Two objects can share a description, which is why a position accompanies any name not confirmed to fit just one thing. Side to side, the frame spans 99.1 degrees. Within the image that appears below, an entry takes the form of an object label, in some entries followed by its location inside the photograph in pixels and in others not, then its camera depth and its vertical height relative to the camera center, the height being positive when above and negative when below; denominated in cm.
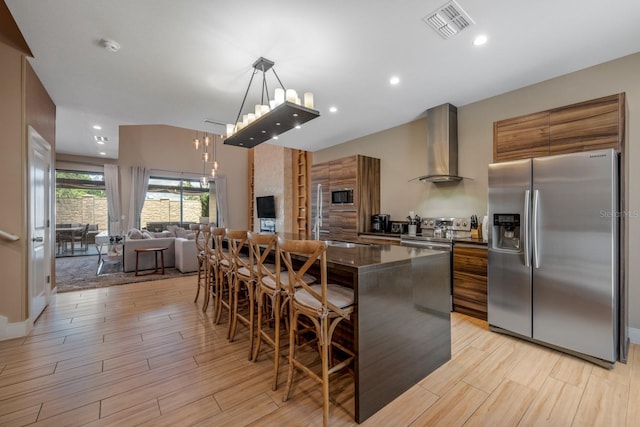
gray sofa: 573 -84
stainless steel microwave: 506 +34
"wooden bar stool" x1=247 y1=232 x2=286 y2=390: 196 -57
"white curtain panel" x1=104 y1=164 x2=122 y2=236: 823 +53
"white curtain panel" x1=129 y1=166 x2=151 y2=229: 848 +70
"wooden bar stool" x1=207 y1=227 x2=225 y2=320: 307 -57
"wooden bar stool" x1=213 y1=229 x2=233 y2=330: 306 -59
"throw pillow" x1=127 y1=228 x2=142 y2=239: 609 -46
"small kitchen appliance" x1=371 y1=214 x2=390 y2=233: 495 -17
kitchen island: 170 -73
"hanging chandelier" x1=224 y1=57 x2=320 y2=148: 262 +100
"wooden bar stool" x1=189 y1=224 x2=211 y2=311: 346 -56
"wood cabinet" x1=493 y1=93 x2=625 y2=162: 239 +82
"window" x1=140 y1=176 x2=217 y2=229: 907 +44
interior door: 298 -10
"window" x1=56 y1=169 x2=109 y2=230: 818 +51
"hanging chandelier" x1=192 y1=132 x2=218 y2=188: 972 +221
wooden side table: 554 -77
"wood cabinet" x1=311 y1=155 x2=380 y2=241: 495 +39
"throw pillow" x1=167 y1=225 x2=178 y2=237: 732 -46
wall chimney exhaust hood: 394 +104
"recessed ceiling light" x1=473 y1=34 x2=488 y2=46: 244 +159
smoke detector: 246 +157
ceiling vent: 210 +159
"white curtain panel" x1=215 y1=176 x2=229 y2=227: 998 +52
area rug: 477 -122
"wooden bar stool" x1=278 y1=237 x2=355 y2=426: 158 -57
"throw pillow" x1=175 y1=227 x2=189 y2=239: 706 -49
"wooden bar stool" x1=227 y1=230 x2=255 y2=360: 245 -59
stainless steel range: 356 -29
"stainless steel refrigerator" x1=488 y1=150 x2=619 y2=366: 225 -35
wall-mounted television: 821 +25
